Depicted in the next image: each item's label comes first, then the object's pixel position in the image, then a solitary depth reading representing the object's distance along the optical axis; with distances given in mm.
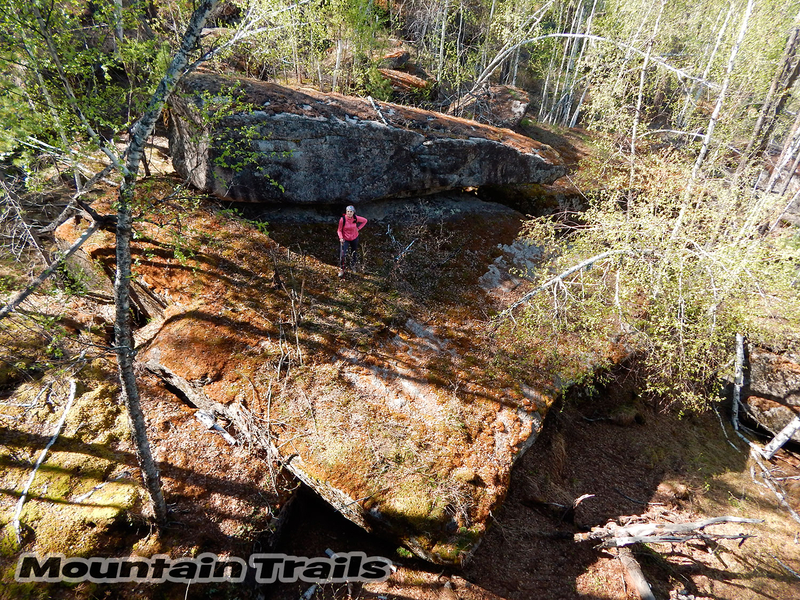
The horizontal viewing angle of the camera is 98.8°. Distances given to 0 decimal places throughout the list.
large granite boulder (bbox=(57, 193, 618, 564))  5508
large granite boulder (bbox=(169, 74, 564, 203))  8109
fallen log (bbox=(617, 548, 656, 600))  5820
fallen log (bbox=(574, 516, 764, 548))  5914
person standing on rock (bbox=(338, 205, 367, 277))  7977
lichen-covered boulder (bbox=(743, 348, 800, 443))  10086
